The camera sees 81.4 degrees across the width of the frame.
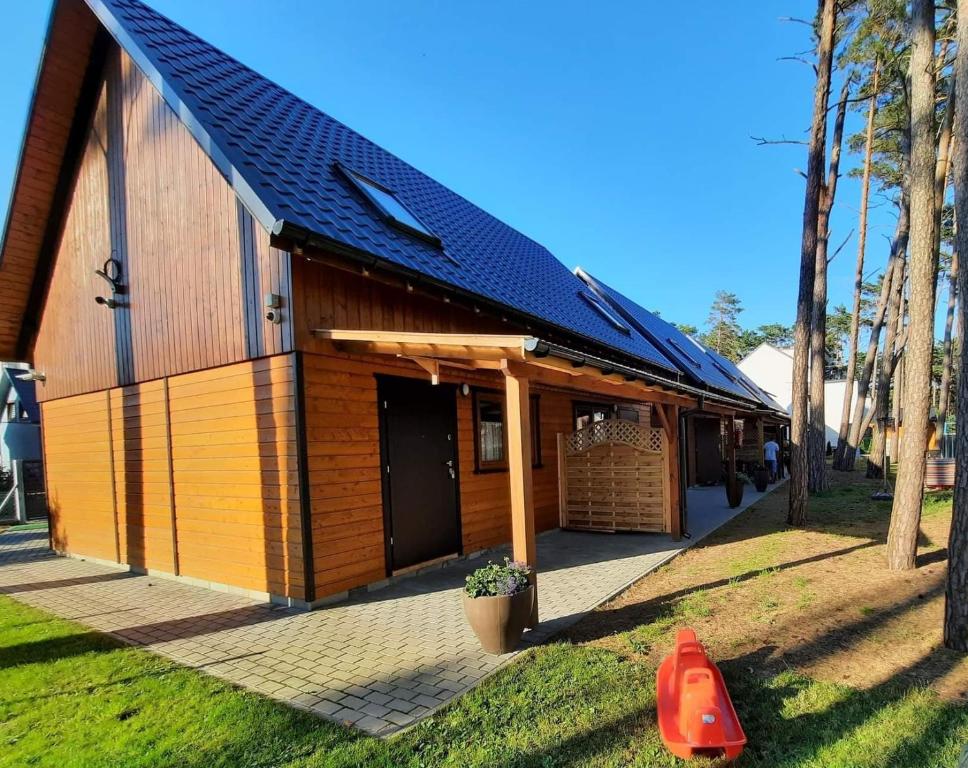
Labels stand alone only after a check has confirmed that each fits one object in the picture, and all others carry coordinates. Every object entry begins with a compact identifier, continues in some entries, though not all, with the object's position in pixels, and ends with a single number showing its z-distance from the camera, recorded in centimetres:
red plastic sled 293
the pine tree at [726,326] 6544
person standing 1869
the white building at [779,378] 4125
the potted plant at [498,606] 434
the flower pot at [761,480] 1620
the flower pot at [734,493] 1259
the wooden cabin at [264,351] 570
